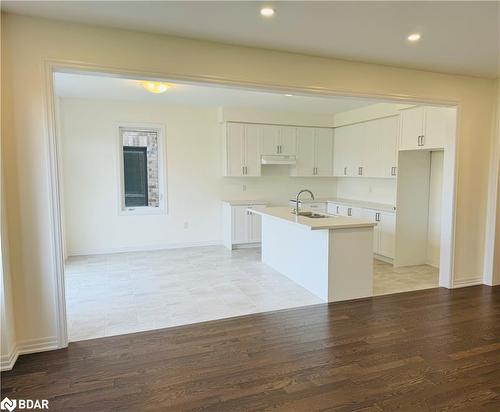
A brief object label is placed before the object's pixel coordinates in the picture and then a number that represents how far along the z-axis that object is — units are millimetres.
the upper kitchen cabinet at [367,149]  5605
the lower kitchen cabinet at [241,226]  6473
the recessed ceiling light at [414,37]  2937
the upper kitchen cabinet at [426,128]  4312
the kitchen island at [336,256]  3891
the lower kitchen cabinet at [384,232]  5379
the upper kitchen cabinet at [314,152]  7086
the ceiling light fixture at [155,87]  4386
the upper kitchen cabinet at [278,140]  6773
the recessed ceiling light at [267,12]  2482
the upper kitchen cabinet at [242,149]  6531
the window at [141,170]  6391
